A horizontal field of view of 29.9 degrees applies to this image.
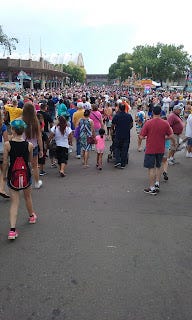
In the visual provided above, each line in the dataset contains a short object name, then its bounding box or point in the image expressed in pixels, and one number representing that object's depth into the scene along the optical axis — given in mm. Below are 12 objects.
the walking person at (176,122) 9516
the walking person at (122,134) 9562
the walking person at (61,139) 8516
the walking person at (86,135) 9695
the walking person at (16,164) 4898
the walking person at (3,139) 6625
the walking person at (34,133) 6719
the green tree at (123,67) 110888
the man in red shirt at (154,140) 7062
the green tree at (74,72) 120944
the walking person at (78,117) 11036
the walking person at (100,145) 9500
